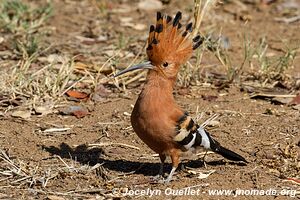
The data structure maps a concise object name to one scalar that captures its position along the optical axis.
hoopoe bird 9.26
